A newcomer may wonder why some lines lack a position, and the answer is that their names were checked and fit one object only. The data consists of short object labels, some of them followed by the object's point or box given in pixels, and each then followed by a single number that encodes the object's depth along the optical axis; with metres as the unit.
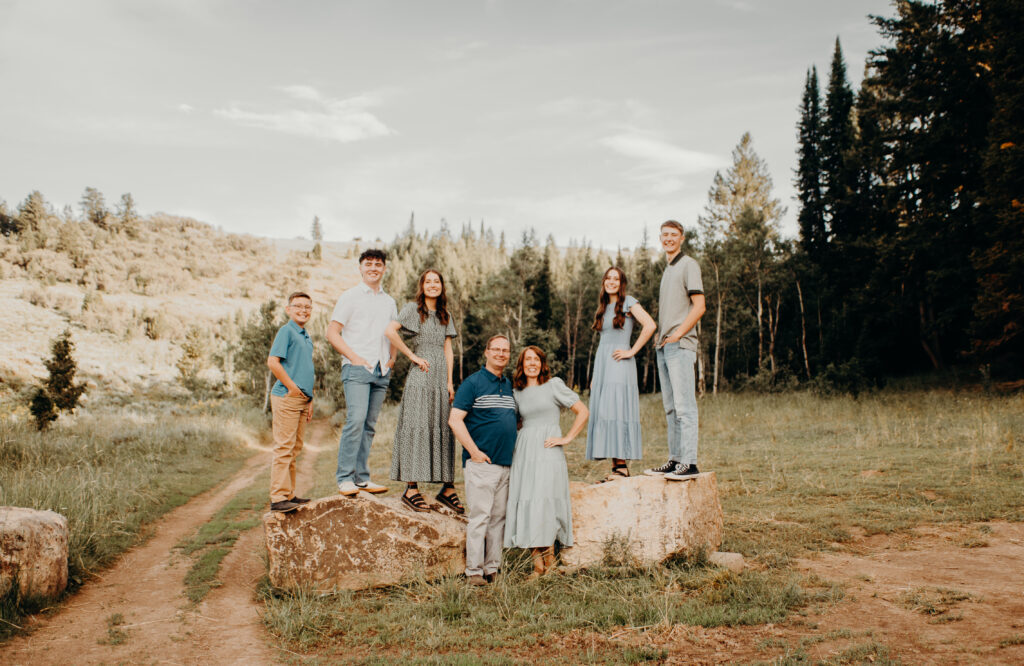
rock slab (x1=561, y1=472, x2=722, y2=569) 6.20
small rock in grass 5.98
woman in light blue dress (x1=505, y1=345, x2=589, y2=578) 5.82
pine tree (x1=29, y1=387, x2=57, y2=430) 17.52
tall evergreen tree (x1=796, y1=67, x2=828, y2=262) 36.69
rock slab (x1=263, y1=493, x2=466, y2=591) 6.15
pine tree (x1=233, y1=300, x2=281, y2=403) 34.97
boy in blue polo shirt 6.16
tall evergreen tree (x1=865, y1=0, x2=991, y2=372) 21.97
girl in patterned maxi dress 6.20
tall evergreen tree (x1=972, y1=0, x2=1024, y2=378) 17.72
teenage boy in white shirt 6.21
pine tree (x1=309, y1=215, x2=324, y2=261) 191.55
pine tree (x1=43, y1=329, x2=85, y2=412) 22.11
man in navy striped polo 5.88
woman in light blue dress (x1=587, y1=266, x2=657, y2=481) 6.47
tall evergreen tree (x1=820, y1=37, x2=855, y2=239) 34.72
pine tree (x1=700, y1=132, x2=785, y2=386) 31.98
